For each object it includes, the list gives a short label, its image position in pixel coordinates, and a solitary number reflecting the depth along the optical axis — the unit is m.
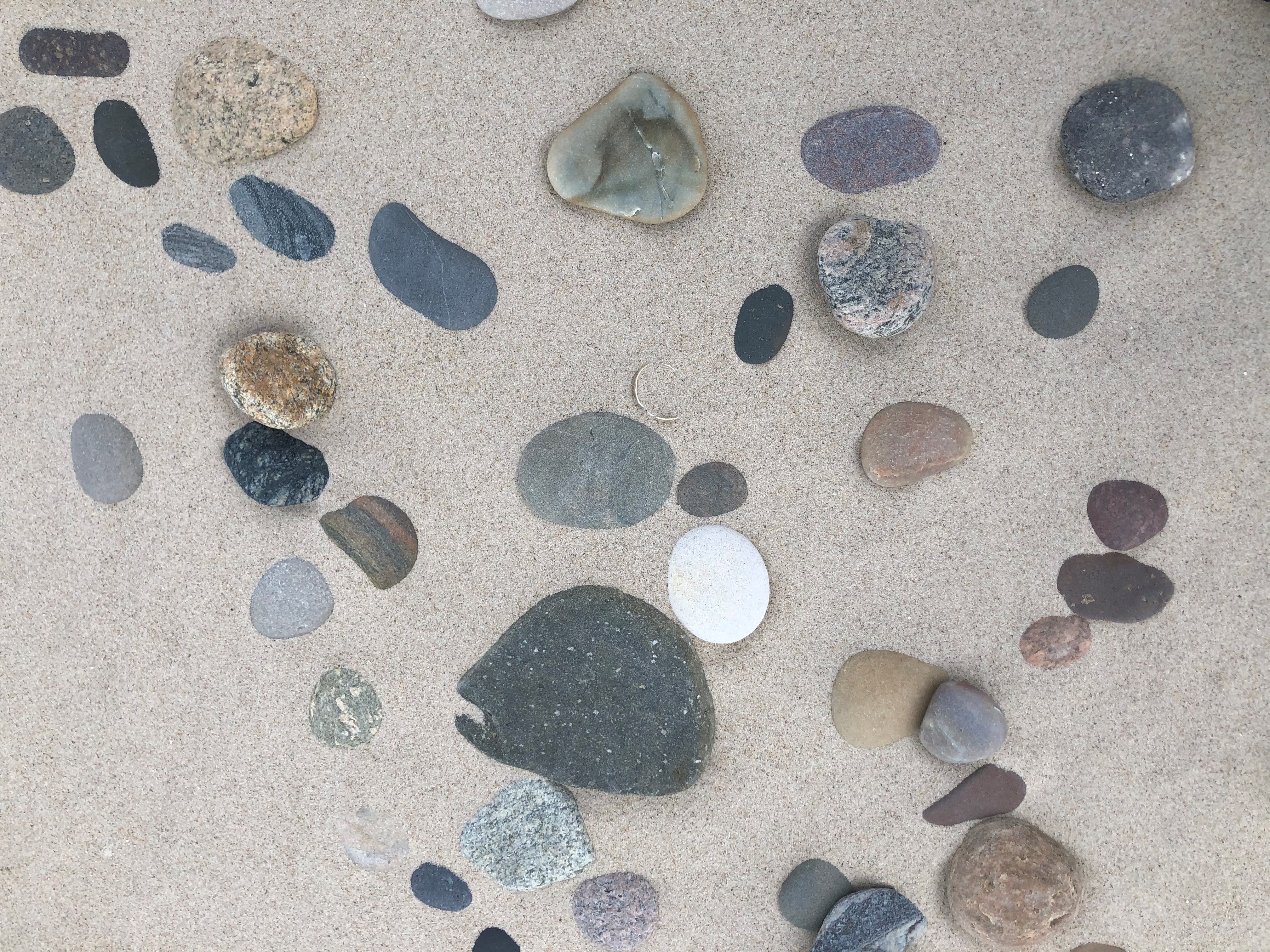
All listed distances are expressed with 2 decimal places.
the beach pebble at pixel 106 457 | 0.38
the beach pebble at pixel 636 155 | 0.36
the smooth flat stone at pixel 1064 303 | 0.36
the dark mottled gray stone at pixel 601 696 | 0.37
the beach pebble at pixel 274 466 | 0.37
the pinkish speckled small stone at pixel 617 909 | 0.38
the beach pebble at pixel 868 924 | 0.37
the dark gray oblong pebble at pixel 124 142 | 0.37
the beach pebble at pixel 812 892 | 0.38
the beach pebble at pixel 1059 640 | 0.37
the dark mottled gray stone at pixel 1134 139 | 0.35
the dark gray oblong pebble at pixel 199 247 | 0.37
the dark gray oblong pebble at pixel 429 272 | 0.37
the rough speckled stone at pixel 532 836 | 0.38
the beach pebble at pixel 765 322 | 0.37
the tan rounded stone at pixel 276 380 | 0.36
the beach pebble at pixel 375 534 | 0.37
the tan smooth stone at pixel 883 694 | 0.37
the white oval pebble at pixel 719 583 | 0.37
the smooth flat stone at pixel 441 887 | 0.38
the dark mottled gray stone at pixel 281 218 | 0.37
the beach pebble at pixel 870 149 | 0.36
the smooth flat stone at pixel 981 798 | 0.37
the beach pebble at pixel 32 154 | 0.37
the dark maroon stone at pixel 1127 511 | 0.36
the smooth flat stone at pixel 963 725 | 0.36
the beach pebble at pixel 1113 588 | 0.37
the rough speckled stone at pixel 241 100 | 0.36
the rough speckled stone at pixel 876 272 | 0.35
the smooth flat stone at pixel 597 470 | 0.37
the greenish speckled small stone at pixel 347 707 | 0.38
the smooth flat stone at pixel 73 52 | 0.37
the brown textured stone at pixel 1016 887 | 0.36
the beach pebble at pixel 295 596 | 0.38
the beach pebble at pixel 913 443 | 0.36
